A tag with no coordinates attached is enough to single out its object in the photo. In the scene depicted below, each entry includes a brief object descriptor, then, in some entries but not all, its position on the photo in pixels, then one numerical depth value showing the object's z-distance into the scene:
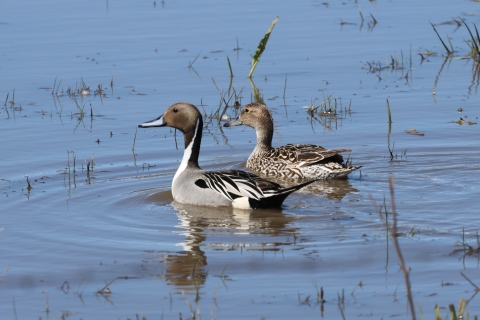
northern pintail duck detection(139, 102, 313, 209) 16.37
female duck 19.00
